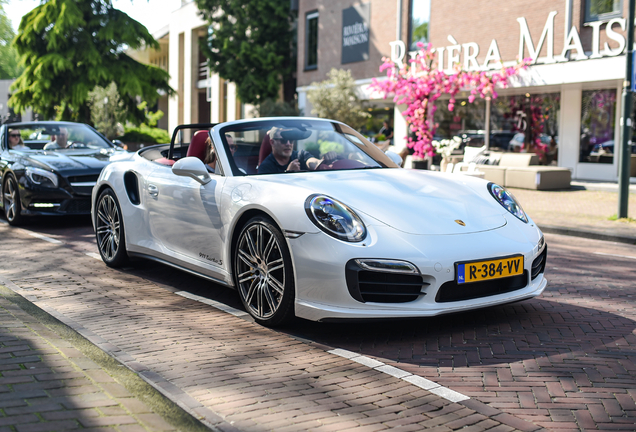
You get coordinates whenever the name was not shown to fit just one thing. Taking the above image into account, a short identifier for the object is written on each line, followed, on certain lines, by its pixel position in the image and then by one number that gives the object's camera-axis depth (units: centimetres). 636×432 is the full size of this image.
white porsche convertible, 397
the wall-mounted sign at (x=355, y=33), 2633
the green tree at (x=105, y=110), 3231
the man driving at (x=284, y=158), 509
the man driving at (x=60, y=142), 1050
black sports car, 935
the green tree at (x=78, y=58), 2620
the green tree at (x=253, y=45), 3108
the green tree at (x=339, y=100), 2491
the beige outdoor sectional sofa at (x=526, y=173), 1689
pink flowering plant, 1956
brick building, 1848
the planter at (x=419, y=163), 1931
